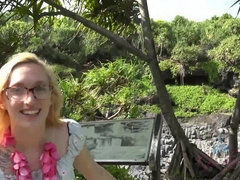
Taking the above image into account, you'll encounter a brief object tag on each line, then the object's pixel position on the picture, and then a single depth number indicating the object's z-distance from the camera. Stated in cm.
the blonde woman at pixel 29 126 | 111
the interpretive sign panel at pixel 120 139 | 237
